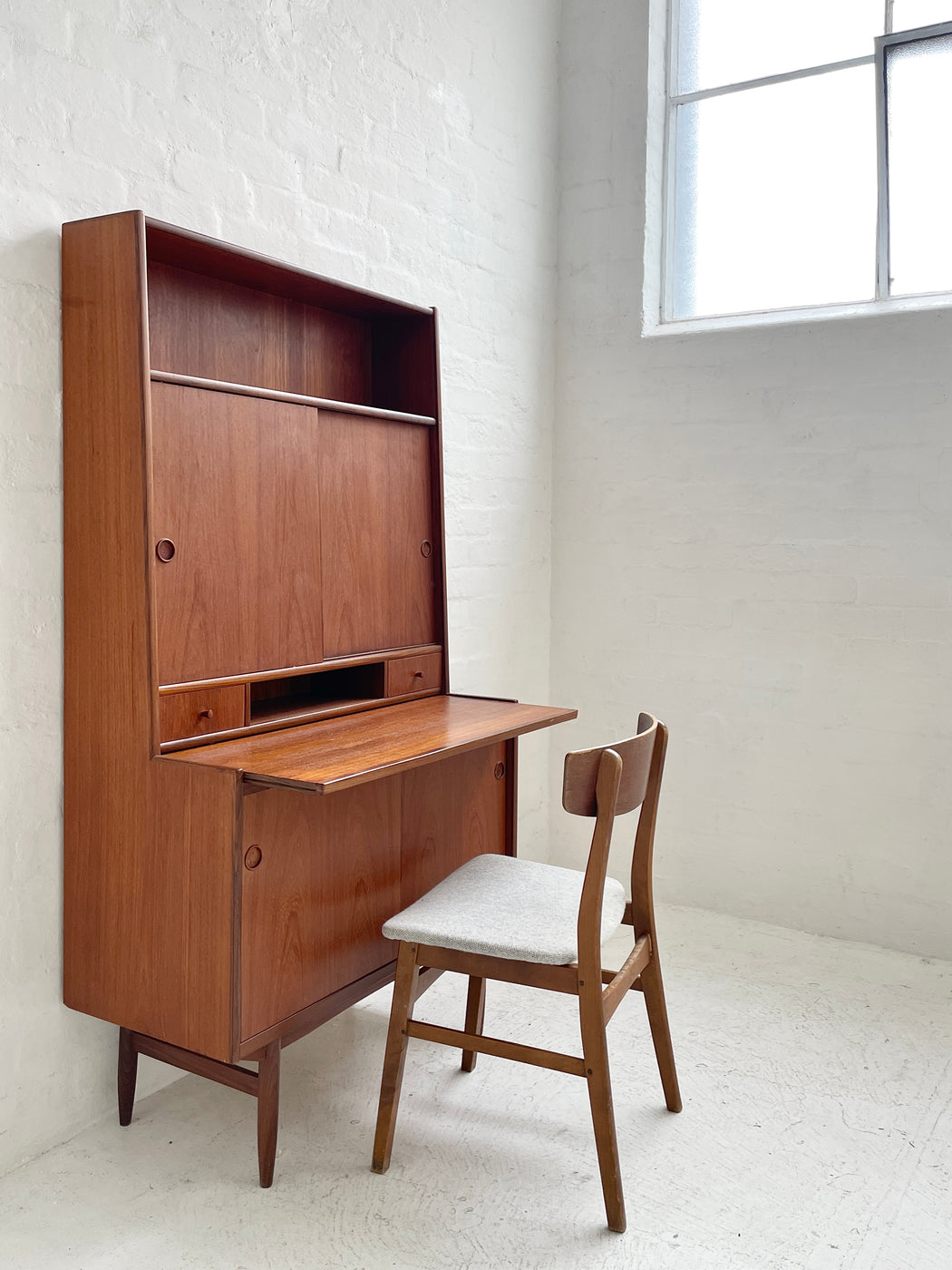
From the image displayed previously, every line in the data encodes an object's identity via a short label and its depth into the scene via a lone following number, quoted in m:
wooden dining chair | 1.72
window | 2.98
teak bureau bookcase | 1.76
